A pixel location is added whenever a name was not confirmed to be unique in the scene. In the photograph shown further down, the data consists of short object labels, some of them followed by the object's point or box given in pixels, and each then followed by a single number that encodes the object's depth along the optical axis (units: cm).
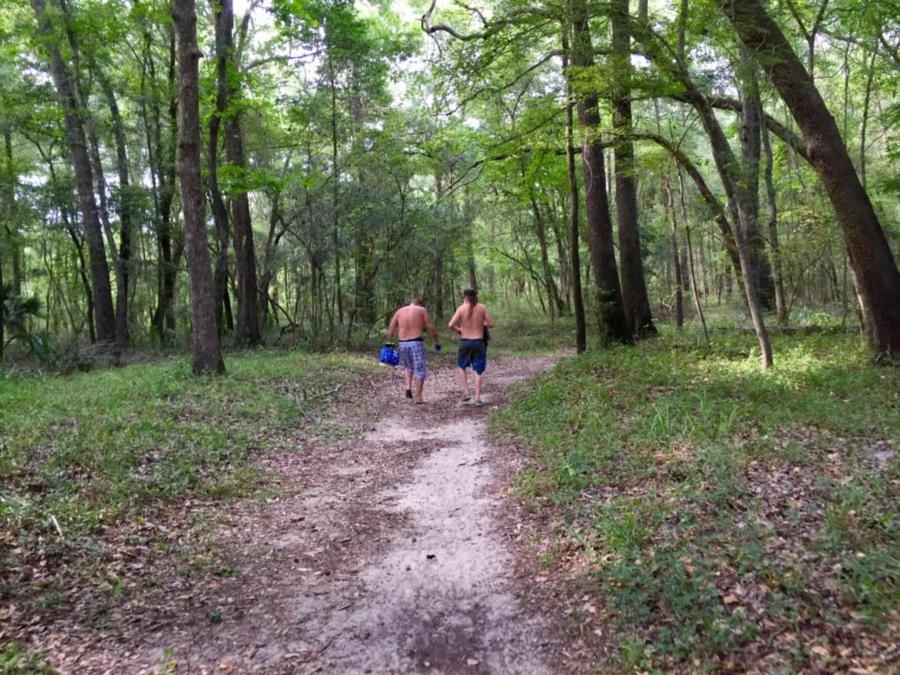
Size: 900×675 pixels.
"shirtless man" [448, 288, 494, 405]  1049
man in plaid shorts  1054
